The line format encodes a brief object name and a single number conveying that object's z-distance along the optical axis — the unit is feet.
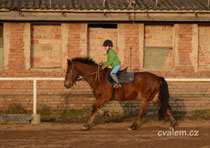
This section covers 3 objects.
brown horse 55.28
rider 54.49
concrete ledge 59.36
